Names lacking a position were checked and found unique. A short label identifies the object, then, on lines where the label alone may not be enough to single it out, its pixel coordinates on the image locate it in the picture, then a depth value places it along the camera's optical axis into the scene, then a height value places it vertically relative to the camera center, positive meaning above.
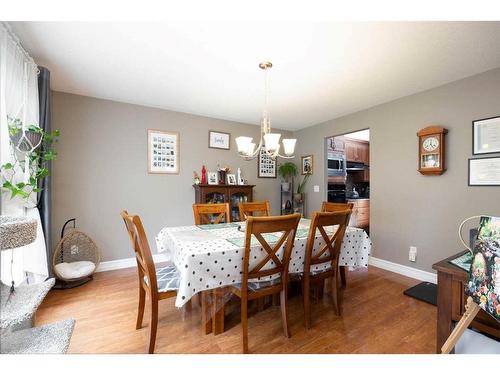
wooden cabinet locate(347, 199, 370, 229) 4.57 -0.59
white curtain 1.33 +0.55
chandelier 1.93 +0.38
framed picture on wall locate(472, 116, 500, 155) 2.10 +0.49
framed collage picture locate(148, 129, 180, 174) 3.20 +0.50
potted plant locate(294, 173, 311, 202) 4.18 -0.04
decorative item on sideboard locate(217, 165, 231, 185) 3.62 +0.19
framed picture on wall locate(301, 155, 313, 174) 4.11 +0.42
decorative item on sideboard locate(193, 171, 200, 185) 3.39 +0.12
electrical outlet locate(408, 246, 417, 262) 2.70 -0.83
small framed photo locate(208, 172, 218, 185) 3.57 +0.13
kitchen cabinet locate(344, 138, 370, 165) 4.85 +0.81
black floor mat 2.13 -1.09
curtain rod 1.48 +1.05
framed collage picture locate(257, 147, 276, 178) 4.15 +0.37
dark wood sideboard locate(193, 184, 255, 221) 3.33 -0.13
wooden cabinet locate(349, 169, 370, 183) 5.16 +0.24
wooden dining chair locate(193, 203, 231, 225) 2.42 -0.29
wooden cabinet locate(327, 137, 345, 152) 4.46 +0.86
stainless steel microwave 4.32 +0.43
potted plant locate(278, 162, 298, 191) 4.18 +0.28
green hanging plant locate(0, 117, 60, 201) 1.35 +0.18
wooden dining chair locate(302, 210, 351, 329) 1.63 -0.56
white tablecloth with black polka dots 1.37 -0.48
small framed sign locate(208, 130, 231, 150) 3.64 +0.77
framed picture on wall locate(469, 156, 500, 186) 2.10 +0.14
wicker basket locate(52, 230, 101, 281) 2.59 -0.79
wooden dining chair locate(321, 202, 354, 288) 2.47 -0.26
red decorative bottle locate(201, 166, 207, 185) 3.43 +0.15
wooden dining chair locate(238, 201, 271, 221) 2.59 -0.27
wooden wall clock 2.43 +0.41
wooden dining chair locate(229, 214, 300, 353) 1.38 -0.55
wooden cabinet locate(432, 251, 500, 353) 0.96 -0.55
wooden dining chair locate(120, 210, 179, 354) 1.37 -0.68
